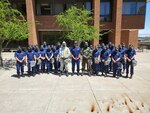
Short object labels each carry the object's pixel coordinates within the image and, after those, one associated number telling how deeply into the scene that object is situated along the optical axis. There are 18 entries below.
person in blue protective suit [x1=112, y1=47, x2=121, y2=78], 6.46
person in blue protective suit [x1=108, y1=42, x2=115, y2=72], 6.81
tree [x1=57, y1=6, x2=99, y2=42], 11.00
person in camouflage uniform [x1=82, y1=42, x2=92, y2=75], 6.78
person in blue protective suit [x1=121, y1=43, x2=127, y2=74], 6.54
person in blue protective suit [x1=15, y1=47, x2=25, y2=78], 6.38
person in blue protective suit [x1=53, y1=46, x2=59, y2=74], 7.00
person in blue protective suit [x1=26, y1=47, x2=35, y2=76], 6.57
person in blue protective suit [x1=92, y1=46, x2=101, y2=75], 6.70
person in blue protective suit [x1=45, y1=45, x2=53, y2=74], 6.97
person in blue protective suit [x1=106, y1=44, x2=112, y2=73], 6.64
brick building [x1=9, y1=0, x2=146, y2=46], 16.63
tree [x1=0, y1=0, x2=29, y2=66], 8.01
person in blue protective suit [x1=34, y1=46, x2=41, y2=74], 6.78
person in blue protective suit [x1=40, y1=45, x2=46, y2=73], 6.92
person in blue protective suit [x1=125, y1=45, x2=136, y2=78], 6.28
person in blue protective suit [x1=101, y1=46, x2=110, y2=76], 6.64
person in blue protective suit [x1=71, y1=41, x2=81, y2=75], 6.65
